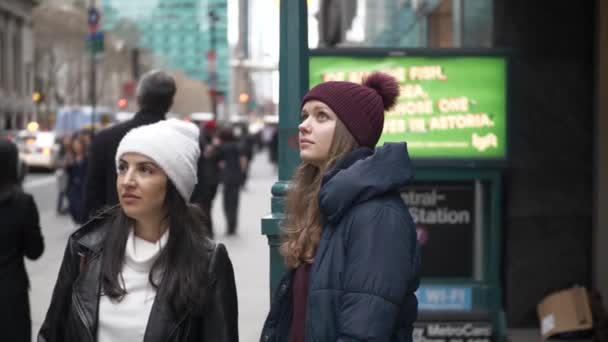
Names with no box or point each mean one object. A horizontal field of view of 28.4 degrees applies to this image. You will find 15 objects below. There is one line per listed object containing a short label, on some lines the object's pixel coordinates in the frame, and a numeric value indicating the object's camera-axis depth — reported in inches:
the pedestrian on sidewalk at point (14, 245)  238.4
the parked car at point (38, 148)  1879.9
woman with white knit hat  140.7
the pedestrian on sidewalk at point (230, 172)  777.6
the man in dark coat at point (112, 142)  301.0
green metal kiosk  305.0
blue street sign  1021.8
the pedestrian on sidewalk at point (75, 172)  835.4
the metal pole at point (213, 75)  1657.4
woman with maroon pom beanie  140.0
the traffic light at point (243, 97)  2144.3
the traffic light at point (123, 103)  2189.0
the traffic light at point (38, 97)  1885.5
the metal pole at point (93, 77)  1010.5
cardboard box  364.2
